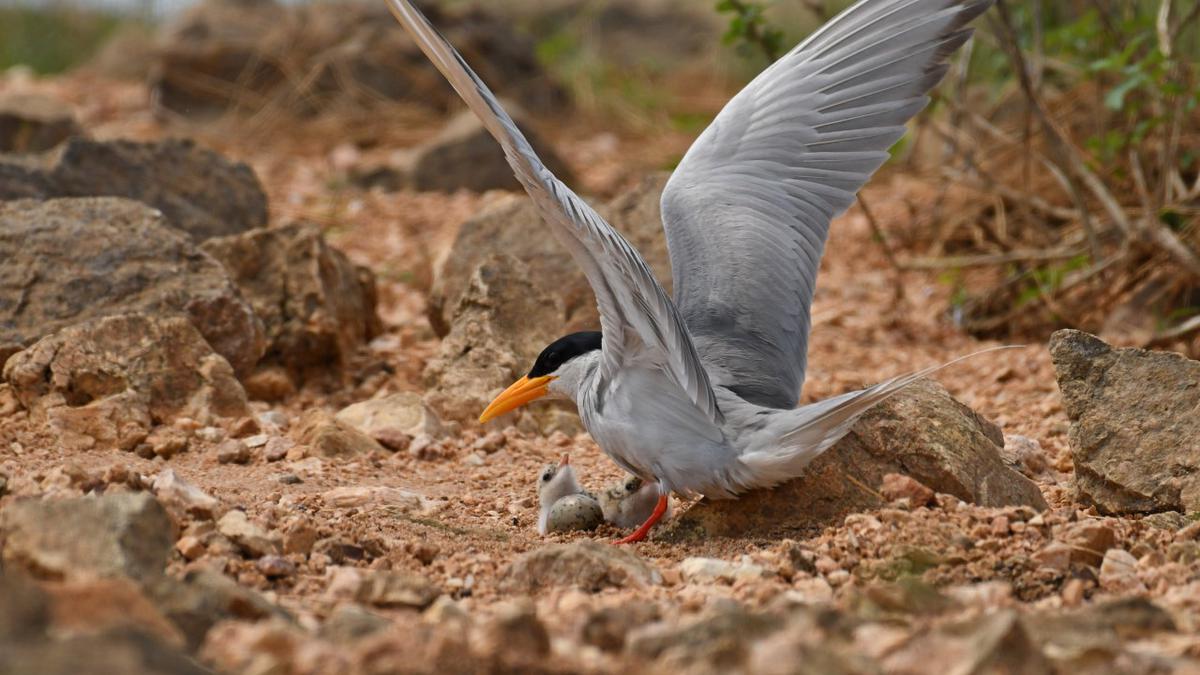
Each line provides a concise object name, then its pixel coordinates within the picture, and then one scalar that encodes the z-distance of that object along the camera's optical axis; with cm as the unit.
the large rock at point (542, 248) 1253
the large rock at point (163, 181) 1284
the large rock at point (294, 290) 1195
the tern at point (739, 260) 737
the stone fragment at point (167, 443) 947
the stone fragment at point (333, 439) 978
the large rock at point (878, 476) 789
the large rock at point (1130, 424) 813
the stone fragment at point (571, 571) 671
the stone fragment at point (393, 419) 1034
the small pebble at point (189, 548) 673
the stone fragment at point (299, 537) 706
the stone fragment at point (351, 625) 511
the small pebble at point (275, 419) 1057
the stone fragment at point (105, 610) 482
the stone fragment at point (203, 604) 532
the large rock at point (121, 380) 951
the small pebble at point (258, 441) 982
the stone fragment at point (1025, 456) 941
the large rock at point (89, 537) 562
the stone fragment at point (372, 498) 851
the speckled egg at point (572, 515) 839
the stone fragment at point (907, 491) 765
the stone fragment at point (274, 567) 665
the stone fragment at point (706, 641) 482
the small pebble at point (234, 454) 950
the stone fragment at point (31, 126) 1658
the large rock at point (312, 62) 2127
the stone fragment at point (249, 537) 685
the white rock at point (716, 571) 695
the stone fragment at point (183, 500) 706
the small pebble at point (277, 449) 968
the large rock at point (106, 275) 1054
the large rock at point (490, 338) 1106
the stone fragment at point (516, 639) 473
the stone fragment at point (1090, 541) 699
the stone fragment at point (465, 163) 1800
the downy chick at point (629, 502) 854
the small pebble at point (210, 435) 987
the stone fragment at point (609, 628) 528
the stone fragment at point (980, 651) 475
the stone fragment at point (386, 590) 616
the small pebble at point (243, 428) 1007
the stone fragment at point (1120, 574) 671
